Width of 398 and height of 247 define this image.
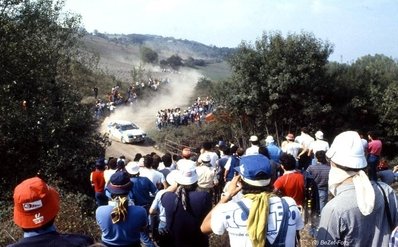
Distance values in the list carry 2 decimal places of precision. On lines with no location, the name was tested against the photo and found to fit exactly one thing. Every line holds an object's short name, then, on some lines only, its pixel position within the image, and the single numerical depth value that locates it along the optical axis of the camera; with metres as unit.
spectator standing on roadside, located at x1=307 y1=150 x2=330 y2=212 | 8.03
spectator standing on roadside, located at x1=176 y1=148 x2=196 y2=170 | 4.87
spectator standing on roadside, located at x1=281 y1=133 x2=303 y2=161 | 10.84
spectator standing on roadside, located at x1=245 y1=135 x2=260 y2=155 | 9.75
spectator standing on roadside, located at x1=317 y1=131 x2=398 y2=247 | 3.11
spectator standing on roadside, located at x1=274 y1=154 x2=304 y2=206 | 7.11
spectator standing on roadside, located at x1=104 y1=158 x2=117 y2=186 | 8.78
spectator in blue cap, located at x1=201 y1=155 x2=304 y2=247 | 3.19
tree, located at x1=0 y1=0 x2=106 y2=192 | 12.96
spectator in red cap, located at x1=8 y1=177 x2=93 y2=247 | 2.67
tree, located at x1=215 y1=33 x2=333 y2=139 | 23.50
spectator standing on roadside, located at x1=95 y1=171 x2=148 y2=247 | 4.53
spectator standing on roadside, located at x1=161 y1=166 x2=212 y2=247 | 4.82
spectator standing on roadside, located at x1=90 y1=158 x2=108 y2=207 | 9.15
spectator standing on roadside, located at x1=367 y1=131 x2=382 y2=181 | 10.17
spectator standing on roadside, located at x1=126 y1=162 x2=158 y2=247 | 6.92
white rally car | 29.75
